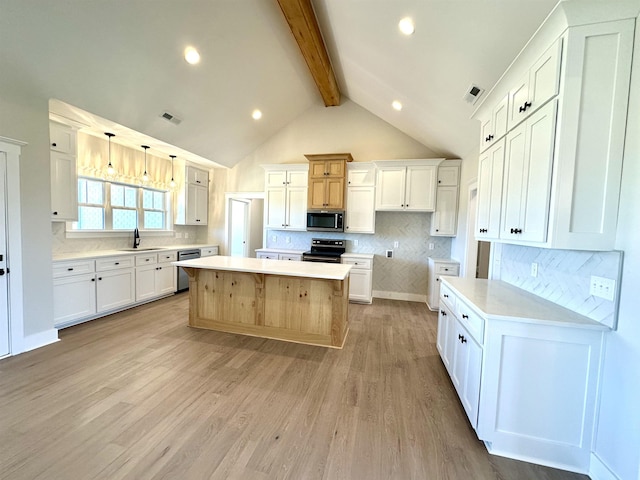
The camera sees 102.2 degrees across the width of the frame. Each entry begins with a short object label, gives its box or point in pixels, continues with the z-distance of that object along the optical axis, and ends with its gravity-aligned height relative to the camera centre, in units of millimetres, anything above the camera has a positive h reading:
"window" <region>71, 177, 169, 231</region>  4066 +255
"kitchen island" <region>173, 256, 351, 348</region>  2965 -893
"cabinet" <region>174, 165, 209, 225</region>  5418 +544
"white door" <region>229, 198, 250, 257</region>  6973 -101
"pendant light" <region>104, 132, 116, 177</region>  3845 +784
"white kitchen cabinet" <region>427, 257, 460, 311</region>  4246 -652
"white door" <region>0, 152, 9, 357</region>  2518 -524
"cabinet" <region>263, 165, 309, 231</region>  5145 +608
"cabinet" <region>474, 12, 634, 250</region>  1407 +630
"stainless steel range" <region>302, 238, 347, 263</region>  4863 -405
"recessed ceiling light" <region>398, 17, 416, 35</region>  2271 +1852
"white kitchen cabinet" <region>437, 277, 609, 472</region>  1512 -887
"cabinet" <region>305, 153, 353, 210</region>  4785 +896
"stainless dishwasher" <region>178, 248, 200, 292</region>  5040 -701
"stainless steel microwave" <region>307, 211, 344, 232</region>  4840 +138
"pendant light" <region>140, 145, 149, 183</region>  4395 +1016
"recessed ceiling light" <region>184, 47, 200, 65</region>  3062 +2036
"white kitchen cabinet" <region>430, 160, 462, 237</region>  4426 +602
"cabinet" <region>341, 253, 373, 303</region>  4668 -856
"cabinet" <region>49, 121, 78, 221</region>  3209 +592
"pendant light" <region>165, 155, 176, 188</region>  5265 +830
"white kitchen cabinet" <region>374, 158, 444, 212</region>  4492 +835
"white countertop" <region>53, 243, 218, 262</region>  3342 -491
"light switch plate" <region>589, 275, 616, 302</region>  1438 -279
